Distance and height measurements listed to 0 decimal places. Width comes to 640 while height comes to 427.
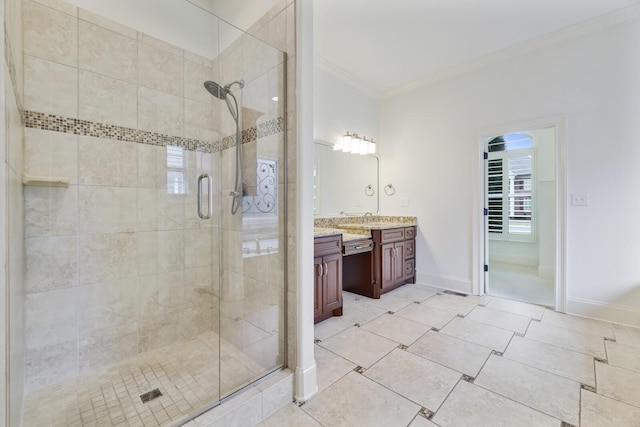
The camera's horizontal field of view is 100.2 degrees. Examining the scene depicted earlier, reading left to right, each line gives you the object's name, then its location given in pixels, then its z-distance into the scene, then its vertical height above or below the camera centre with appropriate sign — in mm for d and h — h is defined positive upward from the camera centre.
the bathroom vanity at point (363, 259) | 2479 -550
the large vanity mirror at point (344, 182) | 3299 +401
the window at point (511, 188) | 4703 +416
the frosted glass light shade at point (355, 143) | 3643 +932
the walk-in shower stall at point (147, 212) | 1566 +2
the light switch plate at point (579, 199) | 2598 +112
